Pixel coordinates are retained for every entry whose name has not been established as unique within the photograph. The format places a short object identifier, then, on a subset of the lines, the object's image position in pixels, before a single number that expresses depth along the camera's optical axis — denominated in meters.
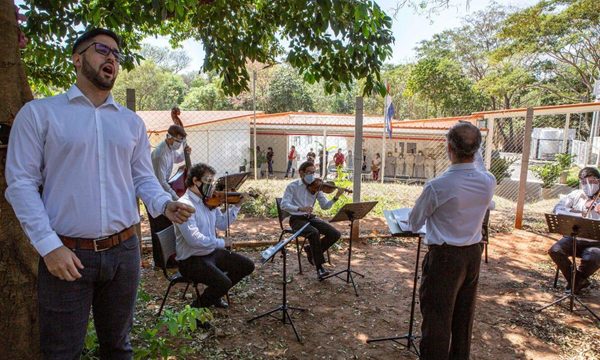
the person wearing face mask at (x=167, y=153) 5.24
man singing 1.79
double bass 5.54
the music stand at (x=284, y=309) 3.63
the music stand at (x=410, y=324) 3.45
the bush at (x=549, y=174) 13.02
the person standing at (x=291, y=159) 18.64
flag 12.87
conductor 2.90
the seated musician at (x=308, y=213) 5.45
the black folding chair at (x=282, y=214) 5.62
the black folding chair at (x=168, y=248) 3.87
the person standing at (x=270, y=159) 19.11
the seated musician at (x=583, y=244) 4.93
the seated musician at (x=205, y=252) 3.97
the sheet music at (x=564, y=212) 4.62
